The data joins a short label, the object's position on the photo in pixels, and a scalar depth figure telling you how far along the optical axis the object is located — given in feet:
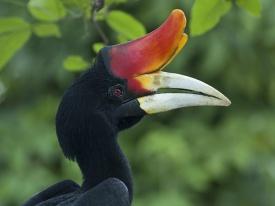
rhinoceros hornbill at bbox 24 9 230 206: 16.80
